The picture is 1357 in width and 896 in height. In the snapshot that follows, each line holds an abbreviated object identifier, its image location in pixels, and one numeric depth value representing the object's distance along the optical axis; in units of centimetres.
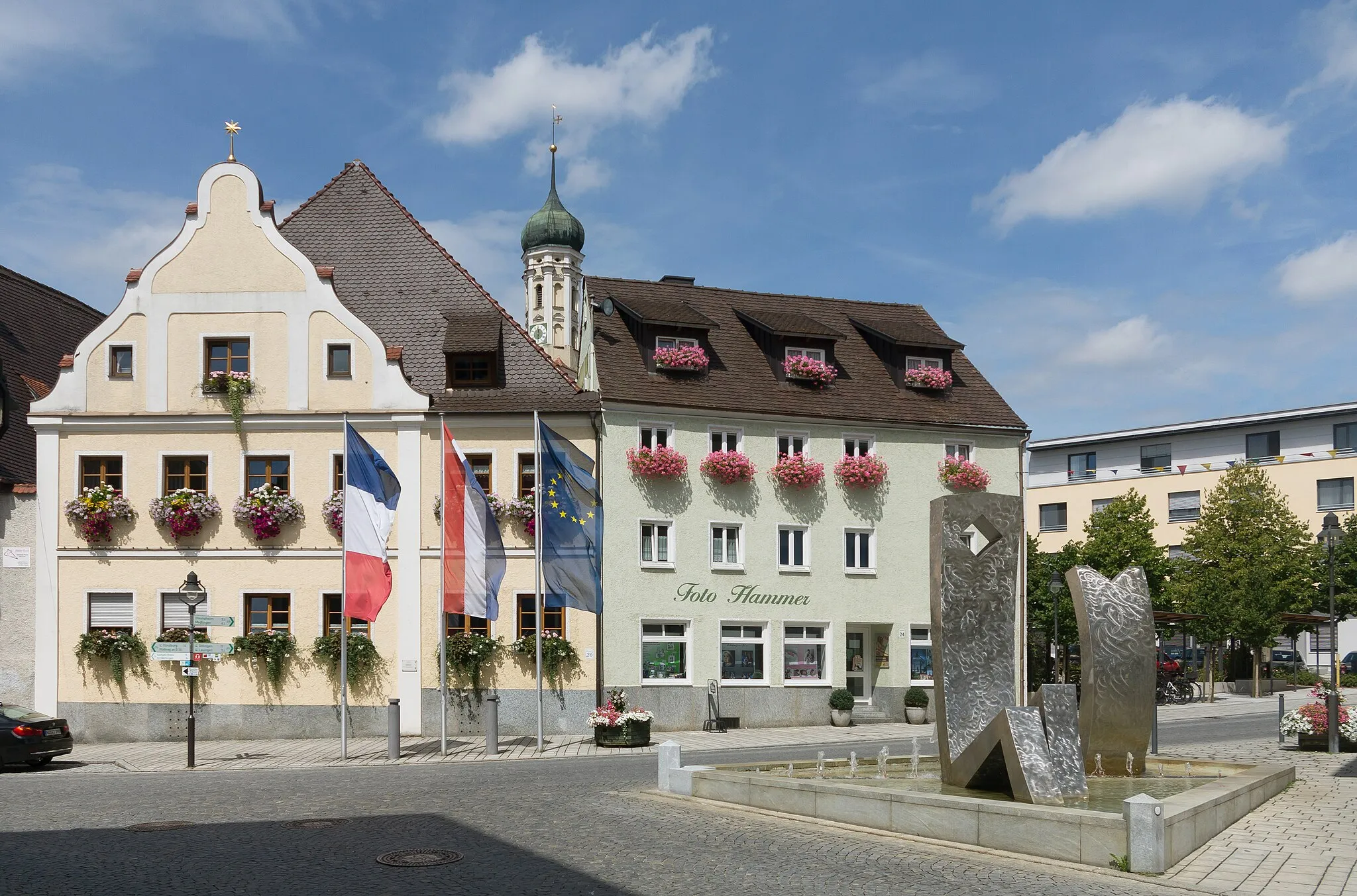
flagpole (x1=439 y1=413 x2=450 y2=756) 2798
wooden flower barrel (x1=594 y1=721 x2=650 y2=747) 2952
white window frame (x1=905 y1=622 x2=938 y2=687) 3675
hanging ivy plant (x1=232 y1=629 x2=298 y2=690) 3169
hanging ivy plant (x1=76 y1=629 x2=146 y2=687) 3173
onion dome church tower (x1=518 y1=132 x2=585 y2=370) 9612
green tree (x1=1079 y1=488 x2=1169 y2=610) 5484
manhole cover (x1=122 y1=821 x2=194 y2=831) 1658
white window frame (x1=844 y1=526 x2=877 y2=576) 3669
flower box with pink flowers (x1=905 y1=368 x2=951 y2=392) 3894
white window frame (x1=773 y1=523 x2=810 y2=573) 3588
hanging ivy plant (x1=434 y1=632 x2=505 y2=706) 3222
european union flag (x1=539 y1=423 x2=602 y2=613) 2938
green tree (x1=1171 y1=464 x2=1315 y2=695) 4972
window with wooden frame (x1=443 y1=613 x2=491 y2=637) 3275
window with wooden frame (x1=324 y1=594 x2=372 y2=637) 3231
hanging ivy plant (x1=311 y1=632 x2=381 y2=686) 3175
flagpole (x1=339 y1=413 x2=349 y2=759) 2734
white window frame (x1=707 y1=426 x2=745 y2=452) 3594
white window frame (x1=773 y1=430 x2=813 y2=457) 3662
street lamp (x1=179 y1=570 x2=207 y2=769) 2739
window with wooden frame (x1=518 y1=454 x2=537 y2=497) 3325
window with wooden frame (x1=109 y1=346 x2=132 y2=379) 3291
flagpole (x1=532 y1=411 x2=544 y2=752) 2952
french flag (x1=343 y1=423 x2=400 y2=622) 2778
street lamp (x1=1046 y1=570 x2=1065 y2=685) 3959
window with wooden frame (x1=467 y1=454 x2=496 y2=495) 3331
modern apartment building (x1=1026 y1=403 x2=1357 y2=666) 7050
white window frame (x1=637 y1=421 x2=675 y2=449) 3494
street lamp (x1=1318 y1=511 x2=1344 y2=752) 2692
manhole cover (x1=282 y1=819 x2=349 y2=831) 1658
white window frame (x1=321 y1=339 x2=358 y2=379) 3288
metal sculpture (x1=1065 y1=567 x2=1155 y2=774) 1878
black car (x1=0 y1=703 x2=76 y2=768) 2609
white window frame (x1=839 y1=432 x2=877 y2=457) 3728
